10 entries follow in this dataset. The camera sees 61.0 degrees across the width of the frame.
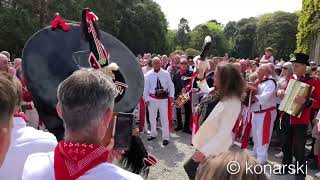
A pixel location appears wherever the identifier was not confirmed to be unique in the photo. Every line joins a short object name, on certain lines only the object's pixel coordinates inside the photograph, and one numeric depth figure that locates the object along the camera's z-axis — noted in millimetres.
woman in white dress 2635
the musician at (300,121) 4057
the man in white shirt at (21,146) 1630
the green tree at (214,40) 37810
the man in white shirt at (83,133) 1182
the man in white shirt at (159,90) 6259
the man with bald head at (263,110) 4947
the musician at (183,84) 7192
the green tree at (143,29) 27626
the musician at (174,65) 7557
